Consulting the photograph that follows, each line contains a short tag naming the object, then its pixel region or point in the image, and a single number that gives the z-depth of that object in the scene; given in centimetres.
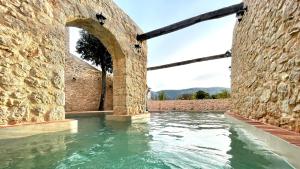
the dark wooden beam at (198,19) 379
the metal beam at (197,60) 623
